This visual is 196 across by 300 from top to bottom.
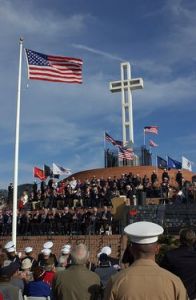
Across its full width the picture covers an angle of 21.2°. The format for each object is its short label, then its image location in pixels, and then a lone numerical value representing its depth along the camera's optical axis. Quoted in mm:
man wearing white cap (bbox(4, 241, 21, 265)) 9762
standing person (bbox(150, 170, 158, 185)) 27453
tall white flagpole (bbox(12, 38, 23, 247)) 18384
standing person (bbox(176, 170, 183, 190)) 27586
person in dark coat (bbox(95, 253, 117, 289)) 6909
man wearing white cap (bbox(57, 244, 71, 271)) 8258
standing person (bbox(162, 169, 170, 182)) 27392
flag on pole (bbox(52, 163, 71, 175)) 32875
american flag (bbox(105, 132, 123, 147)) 33156
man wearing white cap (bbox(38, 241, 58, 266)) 8867
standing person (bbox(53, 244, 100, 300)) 4910
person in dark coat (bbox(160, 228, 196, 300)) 5004
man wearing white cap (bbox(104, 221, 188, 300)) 3174
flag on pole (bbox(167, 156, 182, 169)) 32281
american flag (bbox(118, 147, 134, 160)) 31759
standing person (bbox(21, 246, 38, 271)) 10441
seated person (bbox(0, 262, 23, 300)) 5676
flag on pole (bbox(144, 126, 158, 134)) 35594
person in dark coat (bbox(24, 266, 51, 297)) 6434
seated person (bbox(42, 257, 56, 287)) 7052
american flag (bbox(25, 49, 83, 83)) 19016
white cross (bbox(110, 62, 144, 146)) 37719
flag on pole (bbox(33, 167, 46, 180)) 33250
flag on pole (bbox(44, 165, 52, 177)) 33781
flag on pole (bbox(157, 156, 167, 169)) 32250
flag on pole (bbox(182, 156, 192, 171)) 31984
